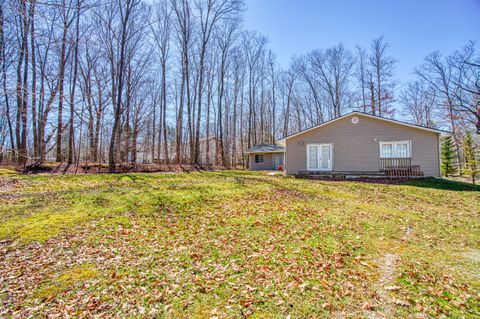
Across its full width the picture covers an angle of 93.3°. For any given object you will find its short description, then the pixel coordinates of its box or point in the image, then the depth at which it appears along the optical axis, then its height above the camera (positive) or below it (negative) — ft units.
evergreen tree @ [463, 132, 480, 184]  44.68 +1.83
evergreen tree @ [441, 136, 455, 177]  66.74 +2.30
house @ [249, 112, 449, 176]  44.52 +3.61
